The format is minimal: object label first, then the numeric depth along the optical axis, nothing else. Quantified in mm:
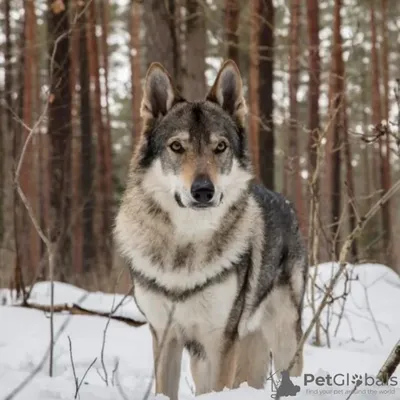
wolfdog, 3363
